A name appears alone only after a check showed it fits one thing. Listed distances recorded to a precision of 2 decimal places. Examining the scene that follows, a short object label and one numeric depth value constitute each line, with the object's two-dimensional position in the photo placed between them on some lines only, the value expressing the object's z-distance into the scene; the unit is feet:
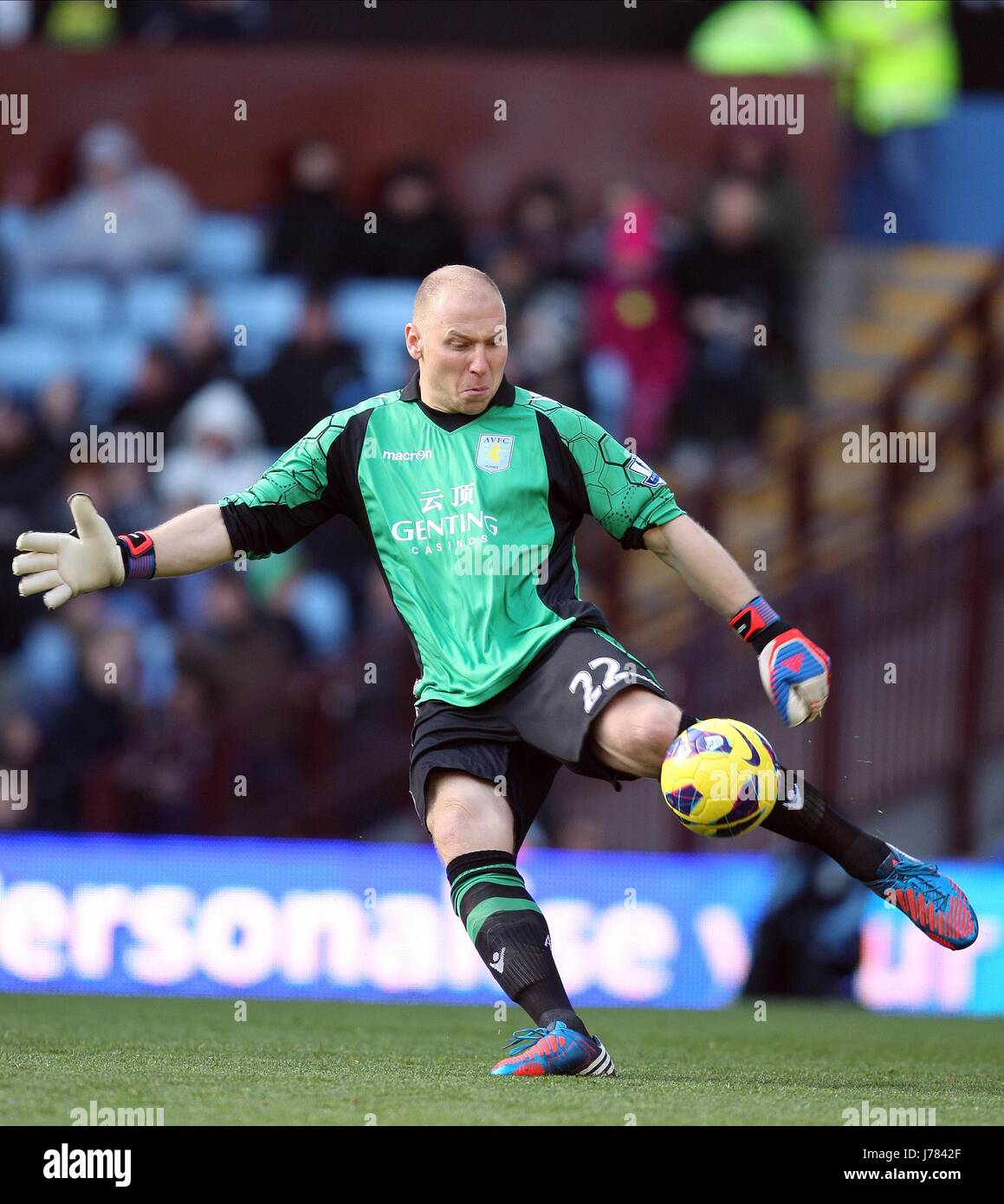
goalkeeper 16.11
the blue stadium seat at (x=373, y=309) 39.27
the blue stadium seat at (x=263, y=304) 39.47
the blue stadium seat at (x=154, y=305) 40.24
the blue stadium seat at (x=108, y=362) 38.68
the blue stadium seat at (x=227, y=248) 41.32
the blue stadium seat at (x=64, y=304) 40.60
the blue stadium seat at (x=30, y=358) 39.29
